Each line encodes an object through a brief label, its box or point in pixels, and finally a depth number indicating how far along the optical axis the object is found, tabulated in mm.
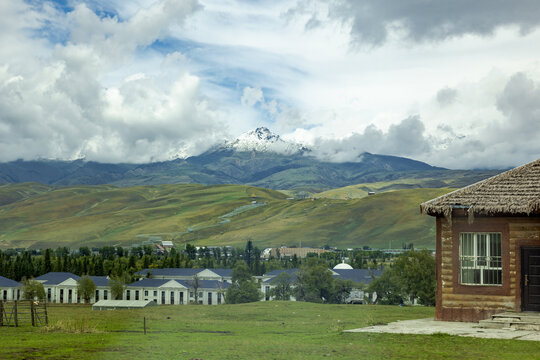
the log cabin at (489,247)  25234
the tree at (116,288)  123375
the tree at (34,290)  114150
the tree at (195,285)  133875
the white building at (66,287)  138625
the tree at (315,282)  93000
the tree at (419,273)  58469
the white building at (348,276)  117425
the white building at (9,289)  134125
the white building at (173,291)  138375
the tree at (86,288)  124562
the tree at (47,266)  161250
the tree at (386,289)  76250
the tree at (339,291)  93512
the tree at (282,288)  100062
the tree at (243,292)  96562
